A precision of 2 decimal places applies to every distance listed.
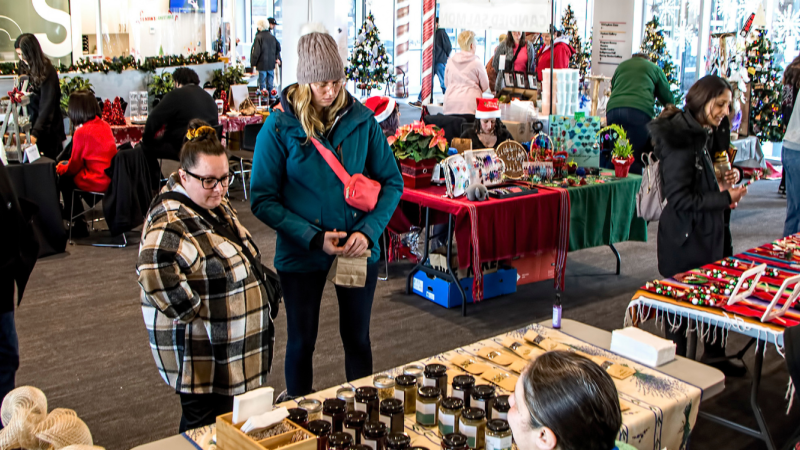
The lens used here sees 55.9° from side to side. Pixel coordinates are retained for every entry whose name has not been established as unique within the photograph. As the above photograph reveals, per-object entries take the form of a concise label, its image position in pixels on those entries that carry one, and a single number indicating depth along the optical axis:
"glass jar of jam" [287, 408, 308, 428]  1.71
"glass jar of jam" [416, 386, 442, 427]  1.86
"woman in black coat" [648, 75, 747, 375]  3.15
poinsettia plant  4.54
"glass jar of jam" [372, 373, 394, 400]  1.95
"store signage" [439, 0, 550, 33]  5.23
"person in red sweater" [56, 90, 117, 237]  5.55
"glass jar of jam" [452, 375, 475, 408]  1.92
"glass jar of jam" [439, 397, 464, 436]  1.80
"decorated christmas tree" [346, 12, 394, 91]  12.80
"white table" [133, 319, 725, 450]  2.17
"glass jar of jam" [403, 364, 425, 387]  2.01
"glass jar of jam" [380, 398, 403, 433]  1.80
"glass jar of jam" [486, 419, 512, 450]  1.68
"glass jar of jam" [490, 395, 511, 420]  1.80
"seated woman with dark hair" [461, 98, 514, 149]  4.91
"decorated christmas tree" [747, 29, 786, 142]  9.00
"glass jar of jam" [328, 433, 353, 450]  1.65
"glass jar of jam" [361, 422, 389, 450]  1.69
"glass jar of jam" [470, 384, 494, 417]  1.85
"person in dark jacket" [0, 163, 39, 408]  2.55
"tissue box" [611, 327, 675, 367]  2.27
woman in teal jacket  2.57
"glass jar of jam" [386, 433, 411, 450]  1.65
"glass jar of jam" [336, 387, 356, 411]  1.87
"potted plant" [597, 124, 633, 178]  4.98
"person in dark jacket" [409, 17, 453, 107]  12.57
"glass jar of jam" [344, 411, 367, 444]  1.74
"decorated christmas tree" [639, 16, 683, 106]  9.92
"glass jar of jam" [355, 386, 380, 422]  1.83
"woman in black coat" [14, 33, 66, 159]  6.19
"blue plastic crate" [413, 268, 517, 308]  4.59
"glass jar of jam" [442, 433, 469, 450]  1.64
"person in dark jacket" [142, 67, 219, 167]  6.12
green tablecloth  4.67
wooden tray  1.55
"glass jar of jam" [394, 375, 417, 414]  1.93
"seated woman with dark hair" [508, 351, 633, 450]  1.27
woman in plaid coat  2.08
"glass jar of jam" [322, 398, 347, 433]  1.78
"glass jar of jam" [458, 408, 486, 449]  1.74
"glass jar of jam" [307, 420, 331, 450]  1.65
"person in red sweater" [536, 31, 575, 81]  8.09
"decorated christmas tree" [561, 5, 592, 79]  11.59
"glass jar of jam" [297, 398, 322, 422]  1.81
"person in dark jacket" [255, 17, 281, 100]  11.50
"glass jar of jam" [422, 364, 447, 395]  1.98
